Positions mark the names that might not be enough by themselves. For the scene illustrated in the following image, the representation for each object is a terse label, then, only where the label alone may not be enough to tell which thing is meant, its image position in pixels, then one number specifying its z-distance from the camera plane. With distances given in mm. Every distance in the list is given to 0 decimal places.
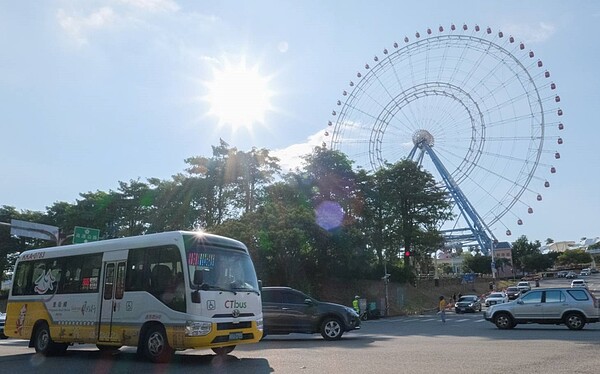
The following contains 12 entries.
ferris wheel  45625
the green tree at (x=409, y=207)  49375
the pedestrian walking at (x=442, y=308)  26688
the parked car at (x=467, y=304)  40656
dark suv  17188
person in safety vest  32938
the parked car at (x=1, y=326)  24134
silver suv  18484
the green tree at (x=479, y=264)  94438
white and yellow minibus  11156
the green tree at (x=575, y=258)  129750
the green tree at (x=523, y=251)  111000
